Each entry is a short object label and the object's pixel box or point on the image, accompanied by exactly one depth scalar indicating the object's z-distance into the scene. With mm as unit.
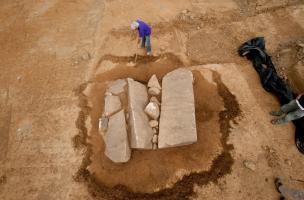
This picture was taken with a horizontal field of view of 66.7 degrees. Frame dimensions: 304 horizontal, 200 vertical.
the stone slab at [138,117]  4969
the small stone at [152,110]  5370
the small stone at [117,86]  5840
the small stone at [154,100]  5623
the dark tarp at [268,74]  5199
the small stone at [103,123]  5506
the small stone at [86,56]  6918
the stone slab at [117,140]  4939
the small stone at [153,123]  5336
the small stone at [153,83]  5906
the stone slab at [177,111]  4953
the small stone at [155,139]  5181
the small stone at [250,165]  4848
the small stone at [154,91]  5816
